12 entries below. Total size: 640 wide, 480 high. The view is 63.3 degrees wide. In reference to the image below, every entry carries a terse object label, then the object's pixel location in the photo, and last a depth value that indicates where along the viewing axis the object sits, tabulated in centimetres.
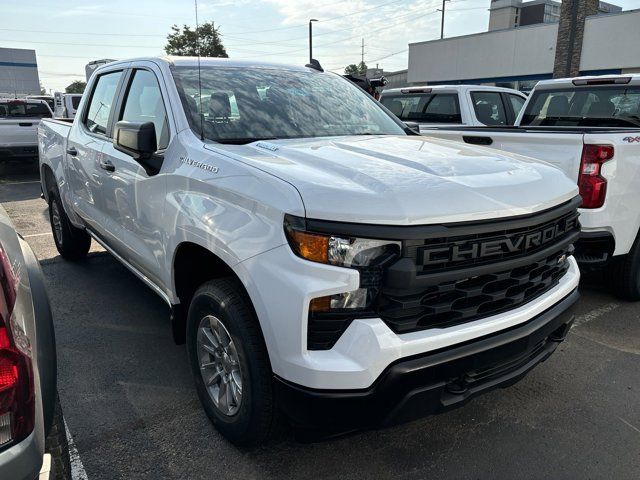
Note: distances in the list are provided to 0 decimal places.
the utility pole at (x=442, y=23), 4709
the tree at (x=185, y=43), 3453
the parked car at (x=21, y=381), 137
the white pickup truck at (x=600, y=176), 361
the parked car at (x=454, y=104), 771
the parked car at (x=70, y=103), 1725
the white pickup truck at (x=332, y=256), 193
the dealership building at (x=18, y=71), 6006
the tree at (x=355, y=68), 7273
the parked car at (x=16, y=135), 1128
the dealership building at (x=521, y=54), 2308
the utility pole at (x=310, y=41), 3248
